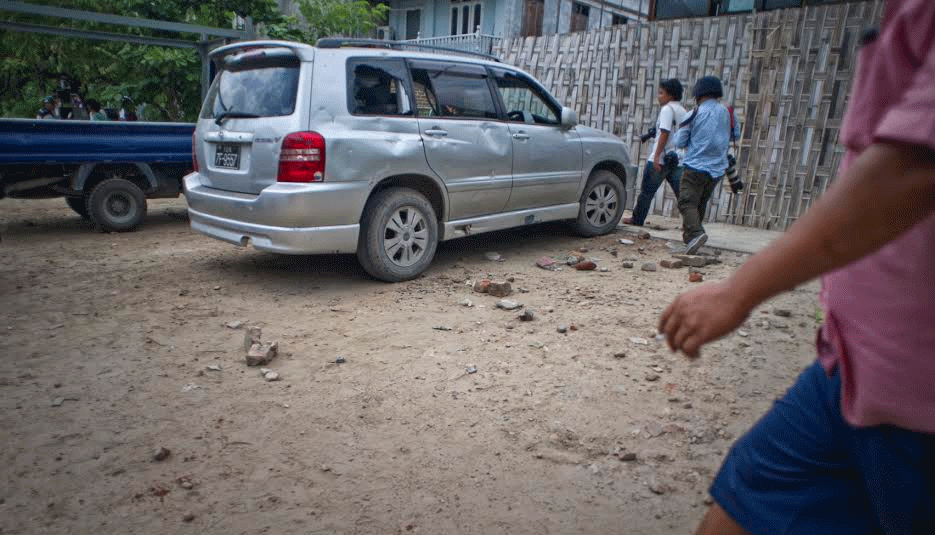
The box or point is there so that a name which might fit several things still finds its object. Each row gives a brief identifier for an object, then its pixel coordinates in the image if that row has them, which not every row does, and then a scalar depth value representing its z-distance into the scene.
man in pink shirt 0.84
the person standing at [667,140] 6.80
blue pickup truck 6.62
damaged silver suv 4.61
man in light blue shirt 6.00
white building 19.27
